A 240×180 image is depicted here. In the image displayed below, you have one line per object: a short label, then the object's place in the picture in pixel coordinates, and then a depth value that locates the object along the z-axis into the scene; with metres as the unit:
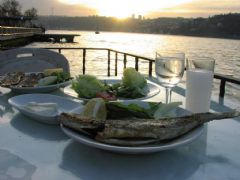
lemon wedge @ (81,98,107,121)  0.91
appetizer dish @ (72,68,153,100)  1.32
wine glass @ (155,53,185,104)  1.11
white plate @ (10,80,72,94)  1.46
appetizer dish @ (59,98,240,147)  0.75
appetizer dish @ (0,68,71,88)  1.54
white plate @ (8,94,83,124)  1.04
